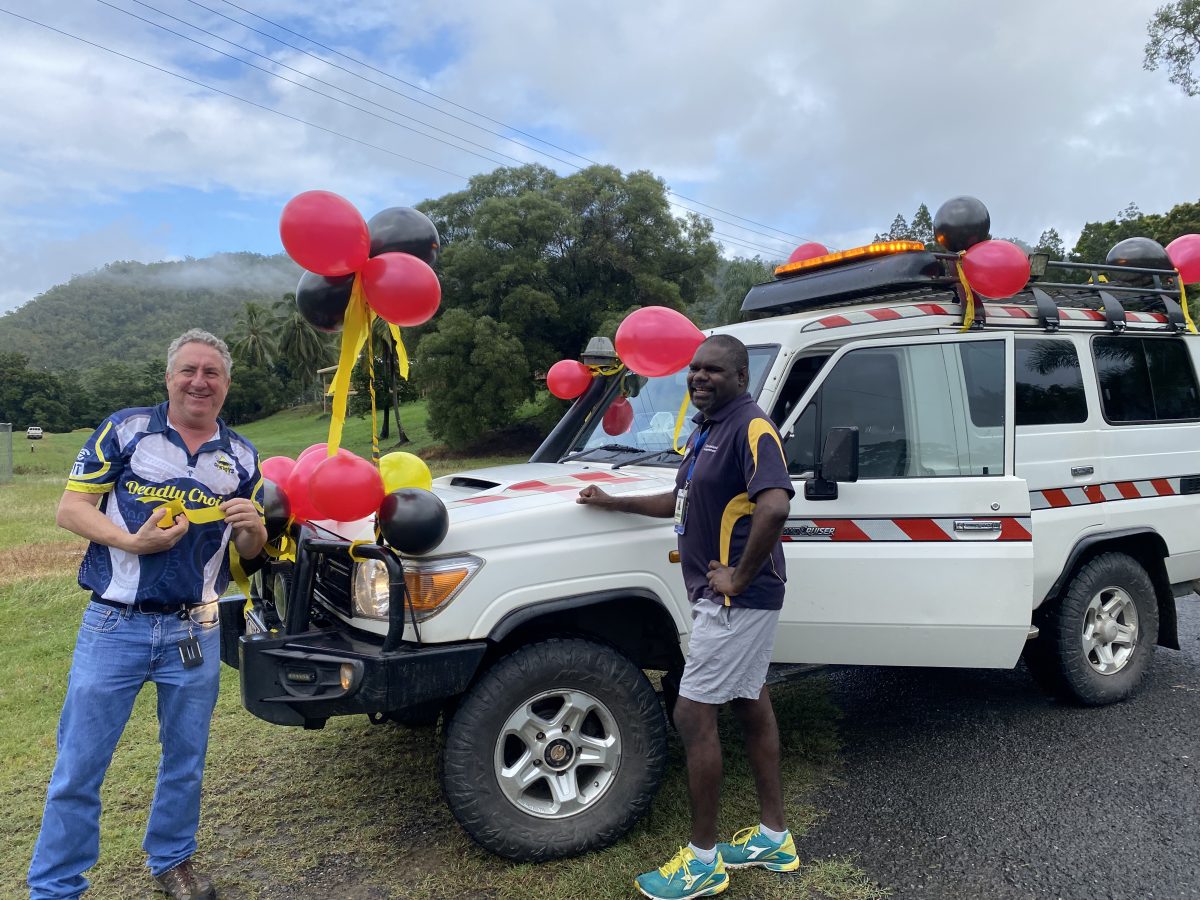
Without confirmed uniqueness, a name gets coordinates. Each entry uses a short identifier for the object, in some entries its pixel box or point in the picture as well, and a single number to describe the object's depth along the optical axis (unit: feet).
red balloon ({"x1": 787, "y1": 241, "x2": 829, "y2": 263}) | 17.47
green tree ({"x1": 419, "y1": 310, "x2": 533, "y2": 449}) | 90.02
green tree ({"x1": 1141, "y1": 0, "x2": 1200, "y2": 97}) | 88.84
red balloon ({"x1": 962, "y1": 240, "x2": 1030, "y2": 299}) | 12.92
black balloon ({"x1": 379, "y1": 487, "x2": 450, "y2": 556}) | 9.12
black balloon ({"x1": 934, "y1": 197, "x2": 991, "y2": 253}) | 13.35
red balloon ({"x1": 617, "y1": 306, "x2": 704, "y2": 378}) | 12.32
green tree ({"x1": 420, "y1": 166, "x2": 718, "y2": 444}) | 96.94
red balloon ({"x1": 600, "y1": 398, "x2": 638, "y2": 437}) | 14.38
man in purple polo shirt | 9.39
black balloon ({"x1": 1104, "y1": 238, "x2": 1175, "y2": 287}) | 17.20
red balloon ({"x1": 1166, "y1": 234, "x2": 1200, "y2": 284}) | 17.31
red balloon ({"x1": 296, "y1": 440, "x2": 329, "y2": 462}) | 11.39
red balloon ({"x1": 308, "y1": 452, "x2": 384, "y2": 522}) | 9.21
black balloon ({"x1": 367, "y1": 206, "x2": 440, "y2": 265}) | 9.88
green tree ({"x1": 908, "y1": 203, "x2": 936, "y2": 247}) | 200.03
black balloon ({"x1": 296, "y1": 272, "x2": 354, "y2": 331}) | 9.79
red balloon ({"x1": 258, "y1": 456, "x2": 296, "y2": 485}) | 11.48
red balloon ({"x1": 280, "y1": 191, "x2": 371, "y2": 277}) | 9.02
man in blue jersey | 8.86
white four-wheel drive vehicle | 9.82
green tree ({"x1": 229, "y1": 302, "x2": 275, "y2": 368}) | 258.00
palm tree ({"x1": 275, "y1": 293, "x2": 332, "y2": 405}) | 225.76
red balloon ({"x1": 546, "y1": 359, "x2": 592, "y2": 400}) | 15.70
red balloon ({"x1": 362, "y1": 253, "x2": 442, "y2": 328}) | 9.53
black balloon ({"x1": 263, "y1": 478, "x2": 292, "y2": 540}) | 10.61
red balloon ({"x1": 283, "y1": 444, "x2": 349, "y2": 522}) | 10.74
